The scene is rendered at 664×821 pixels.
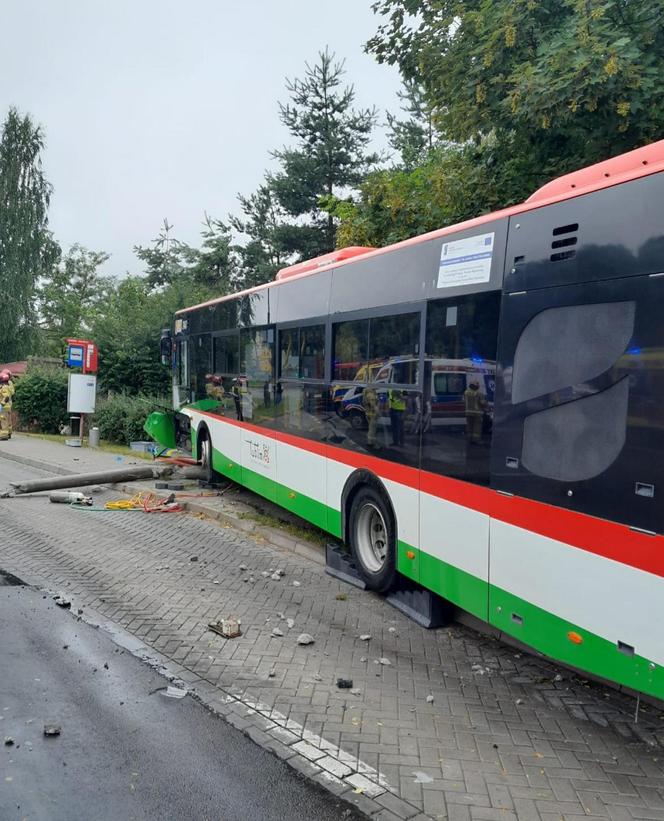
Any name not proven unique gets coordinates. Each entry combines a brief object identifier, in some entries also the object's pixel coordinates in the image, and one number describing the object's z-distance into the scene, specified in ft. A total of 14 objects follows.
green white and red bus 12.35
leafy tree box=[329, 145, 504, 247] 35.24
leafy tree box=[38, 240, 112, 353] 177.68
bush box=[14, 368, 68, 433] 82.07
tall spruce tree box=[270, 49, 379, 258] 89.45
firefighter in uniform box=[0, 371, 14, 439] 70.90
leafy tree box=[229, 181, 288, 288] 95.66
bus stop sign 65.00
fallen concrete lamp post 38.93
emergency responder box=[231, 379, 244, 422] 35.13
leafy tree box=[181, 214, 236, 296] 105.29
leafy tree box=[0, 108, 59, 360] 138.62
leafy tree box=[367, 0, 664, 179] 23.75
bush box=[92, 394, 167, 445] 68.08
